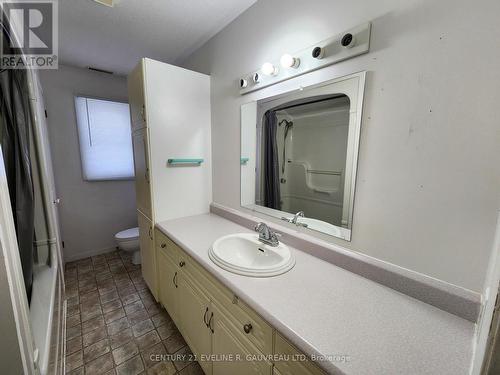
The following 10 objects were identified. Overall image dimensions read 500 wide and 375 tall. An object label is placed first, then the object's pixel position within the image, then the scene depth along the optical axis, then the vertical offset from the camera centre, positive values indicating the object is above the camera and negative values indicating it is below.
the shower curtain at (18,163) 1.22 -0.06
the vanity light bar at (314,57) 0.93 +0.53
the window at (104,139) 2.51 +0.20
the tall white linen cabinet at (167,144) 1.61 +0.10
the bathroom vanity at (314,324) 0.60 -0.56
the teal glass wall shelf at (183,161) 1.73 -0.05
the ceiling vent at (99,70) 2.44 +1.02
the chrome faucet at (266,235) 1.24 -0.48
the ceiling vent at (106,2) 1.32 +0.98
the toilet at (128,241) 2.44 -1.01
